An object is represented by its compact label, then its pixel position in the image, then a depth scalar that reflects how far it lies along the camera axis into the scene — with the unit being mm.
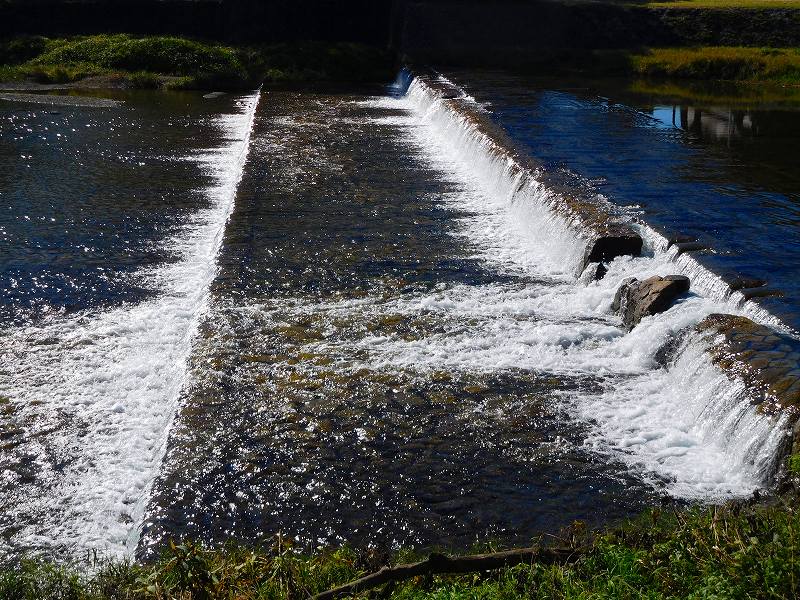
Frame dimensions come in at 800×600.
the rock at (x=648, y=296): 8688
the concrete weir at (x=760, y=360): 6551
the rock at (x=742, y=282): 8891
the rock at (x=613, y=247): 10219
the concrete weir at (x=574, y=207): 10242
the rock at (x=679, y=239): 10180
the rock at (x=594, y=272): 10055
